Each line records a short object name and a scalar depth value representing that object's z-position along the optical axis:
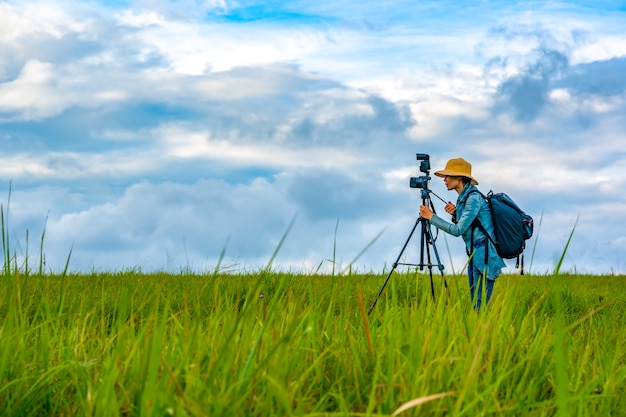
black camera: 8.77
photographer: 8.51
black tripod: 8.25
